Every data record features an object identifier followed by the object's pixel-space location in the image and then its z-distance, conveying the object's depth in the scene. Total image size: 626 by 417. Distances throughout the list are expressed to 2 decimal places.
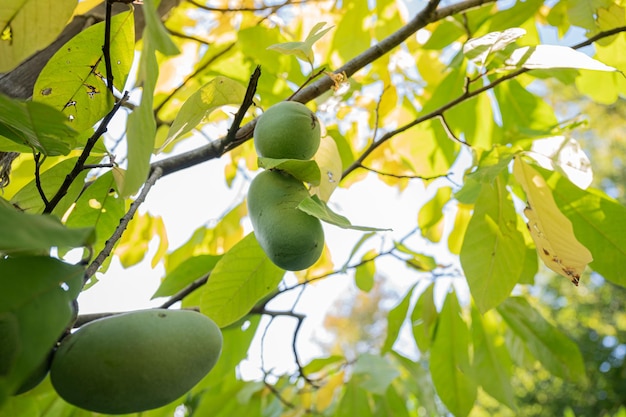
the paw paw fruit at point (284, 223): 0.52
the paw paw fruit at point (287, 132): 0.58
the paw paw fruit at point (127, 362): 0.40
